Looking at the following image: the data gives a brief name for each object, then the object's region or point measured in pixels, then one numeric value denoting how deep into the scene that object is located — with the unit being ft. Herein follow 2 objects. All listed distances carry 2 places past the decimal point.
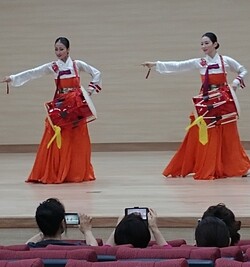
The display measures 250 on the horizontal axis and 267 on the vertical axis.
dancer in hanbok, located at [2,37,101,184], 35.75
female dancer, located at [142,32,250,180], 35.46
